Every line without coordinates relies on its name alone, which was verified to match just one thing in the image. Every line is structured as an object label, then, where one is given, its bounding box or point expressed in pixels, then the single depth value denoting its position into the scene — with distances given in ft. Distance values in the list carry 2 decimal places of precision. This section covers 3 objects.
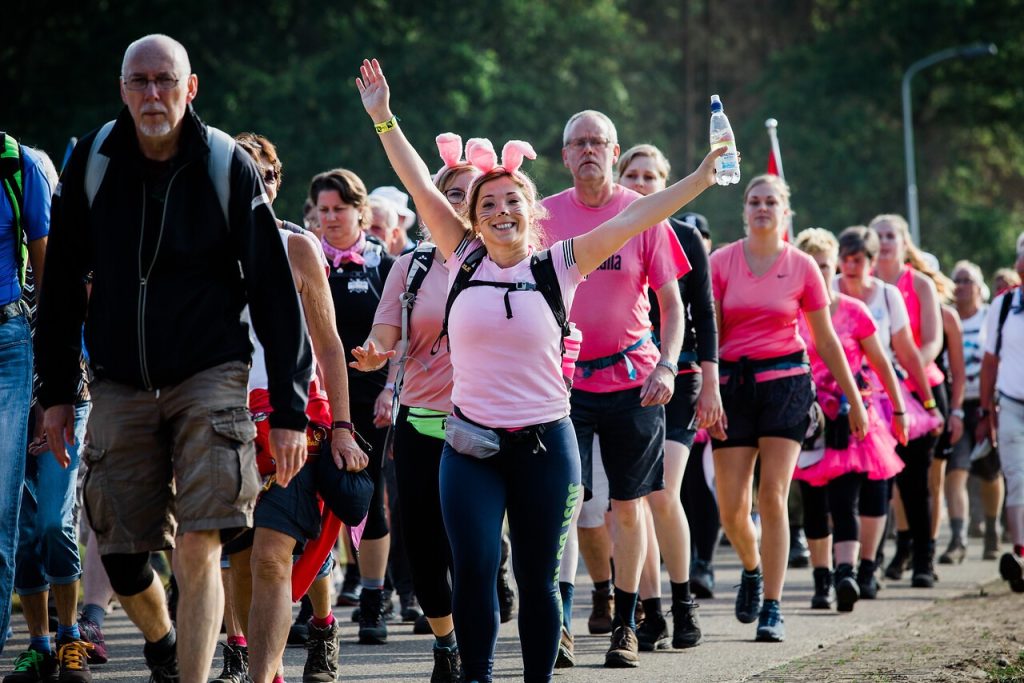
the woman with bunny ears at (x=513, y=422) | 36.86
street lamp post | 210.38
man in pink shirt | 49.08
